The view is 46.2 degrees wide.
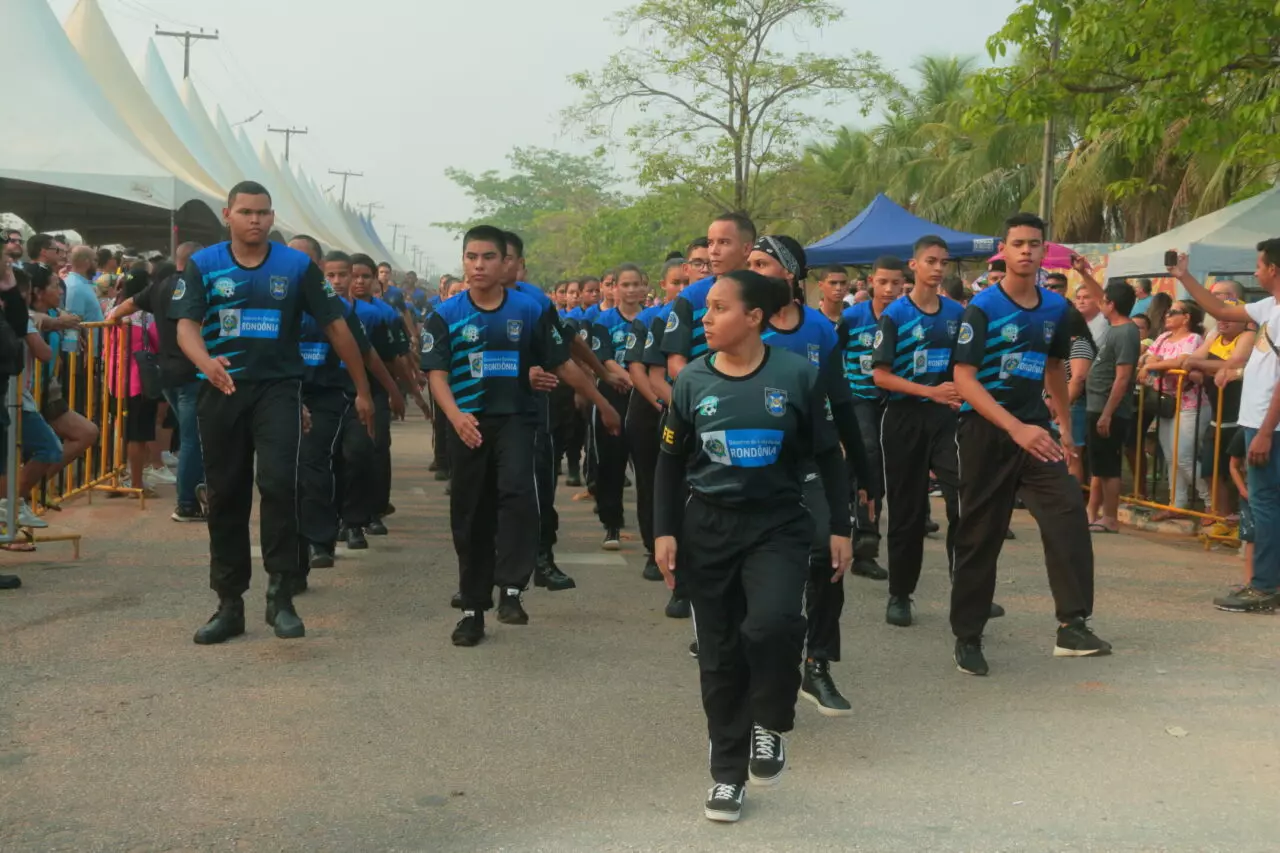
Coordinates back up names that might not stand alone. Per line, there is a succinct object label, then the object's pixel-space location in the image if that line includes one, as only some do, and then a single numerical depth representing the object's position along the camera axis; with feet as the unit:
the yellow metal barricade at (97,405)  37.11
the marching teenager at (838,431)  17.64
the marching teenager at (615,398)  34.47
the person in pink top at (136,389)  38.09
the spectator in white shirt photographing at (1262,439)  26.91
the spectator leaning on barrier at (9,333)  26.50
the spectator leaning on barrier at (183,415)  33.37
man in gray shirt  37.55
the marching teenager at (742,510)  15.52
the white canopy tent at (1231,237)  54.19
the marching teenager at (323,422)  28.94
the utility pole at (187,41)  163.12
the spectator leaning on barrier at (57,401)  32.45
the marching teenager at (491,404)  23.94
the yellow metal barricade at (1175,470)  35.59
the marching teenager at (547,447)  25.46
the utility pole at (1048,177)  81.92
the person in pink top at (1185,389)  37.06
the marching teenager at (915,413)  25.77
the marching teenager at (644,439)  30.04
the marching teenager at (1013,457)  22.36
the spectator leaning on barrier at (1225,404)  35.53
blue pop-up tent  64.23
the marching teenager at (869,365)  29.68
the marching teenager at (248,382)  22.70
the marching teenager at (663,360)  24.73
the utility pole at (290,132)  266.16
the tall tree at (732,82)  103.14
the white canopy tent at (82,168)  57.93
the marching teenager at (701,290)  20.88
